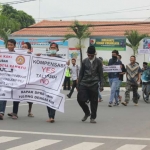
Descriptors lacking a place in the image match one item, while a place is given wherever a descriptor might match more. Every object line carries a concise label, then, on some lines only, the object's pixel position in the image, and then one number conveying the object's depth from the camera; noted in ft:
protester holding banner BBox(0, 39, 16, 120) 36.50
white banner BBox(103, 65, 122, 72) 51.16
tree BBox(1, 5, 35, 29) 241.76
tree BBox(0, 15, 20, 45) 149.69
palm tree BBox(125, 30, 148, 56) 137.49
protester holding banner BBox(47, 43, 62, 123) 35.73
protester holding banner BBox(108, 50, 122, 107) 50.83
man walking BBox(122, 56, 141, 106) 52.75
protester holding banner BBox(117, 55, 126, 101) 51.65
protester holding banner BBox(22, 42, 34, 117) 38.66
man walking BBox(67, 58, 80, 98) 72.50
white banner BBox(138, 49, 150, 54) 111.50
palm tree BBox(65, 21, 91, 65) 142.10
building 148.22
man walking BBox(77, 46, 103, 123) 36.01
